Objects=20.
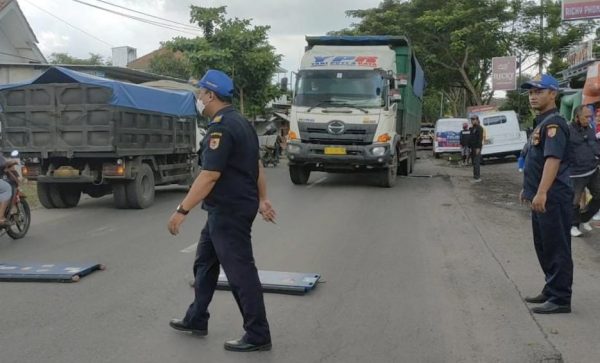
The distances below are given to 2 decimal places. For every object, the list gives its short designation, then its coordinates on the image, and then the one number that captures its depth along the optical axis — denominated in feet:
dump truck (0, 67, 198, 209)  34.99
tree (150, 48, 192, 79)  149.82
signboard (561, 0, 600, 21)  49.47
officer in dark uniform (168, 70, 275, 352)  13.41
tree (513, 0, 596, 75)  106.73
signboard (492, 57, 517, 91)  94.59
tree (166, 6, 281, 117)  91.45
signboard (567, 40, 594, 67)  55.46
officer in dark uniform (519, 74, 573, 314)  16.26
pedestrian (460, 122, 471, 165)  66.23
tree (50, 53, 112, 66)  180.34
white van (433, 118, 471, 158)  92.74
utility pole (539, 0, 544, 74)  103.35
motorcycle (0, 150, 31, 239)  27.09
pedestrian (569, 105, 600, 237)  25.23
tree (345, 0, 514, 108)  106.83
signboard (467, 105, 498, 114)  86.39
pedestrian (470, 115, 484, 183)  56.85
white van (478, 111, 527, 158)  79.66
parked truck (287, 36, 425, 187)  45.06
